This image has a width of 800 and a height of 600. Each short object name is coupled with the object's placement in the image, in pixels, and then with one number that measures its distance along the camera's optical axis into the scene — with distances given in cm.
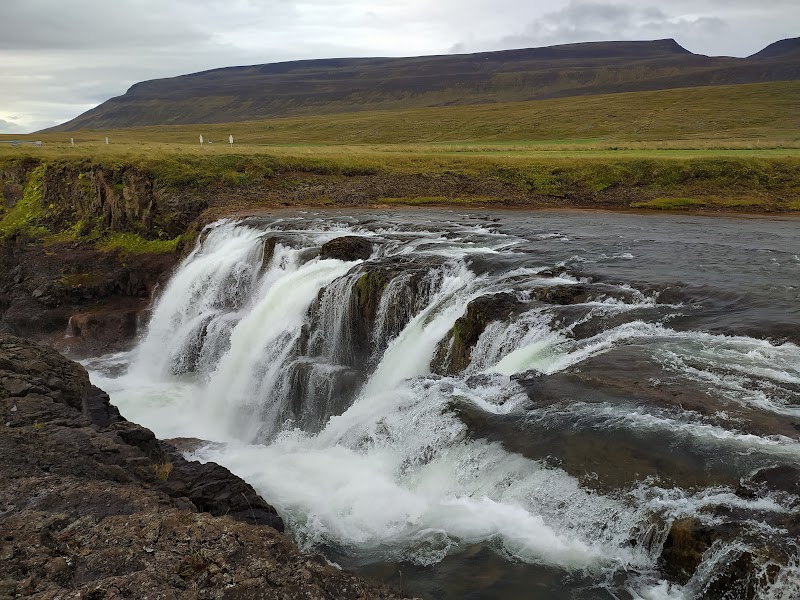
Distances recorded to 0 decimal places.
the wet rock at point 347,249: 2403
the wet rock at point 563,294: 1744
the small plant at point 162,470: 1188
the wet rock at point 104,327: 3316
